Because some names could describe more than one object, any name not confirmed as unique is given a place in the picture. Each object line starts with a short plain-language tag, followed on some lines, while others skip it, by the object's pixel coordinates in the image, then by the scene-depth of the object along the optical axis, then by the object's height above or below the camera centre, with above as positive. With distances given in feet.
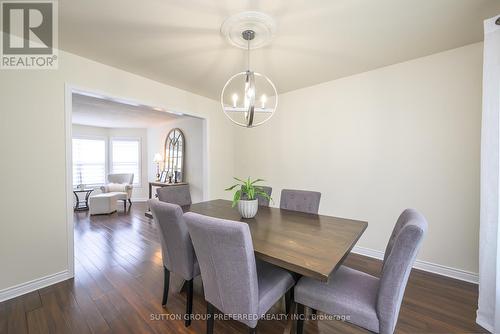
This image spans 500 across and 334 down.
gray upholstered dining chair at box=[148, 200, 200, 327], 4.97 -2.07
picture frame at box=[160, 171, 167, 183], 17.96 -1.21
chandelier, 5.33 +3.93
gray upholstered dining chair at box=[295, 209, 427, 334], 3.31 -2.56
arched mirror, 16.96 +0.82
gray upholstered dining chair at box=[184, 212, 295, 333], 3.48 -2.04
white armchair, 17.19 -2.06
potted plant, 5.98 -1.11
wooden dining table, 3.51 -1.72
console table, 15.59 -1.70
